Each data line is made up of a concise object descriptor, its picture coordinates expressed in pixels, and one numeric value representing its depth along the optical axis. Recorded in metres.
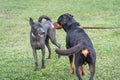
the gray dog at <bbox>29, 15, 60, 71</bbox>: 7.82
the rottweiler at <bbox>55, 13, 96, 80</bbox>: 6.32
